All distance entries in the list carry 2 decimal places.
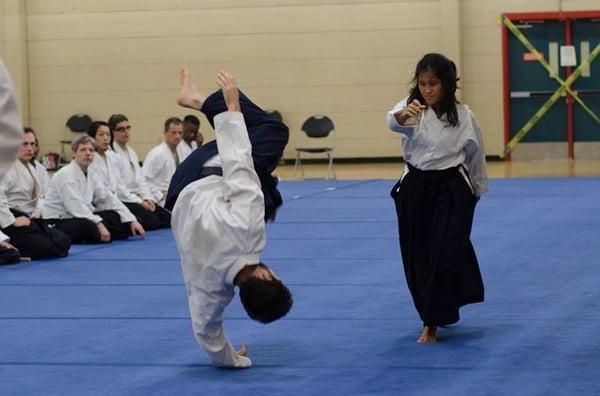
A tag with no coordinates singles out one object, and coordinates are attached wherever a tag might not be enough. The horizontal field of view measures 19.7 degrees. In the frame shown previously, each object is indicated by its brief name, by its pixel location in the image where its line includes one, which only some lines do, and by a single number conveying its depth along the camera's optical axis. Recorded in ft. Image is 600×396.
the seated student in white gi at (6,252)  43.51
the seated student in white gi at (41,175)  47.85
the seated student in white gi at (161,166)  59.31
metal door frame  95.17
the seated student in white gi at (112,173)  52.94
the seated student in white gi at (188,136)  60.71
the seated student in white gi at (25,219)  45.10
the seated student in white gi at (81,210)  49.60
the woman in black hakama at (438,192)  28.49
